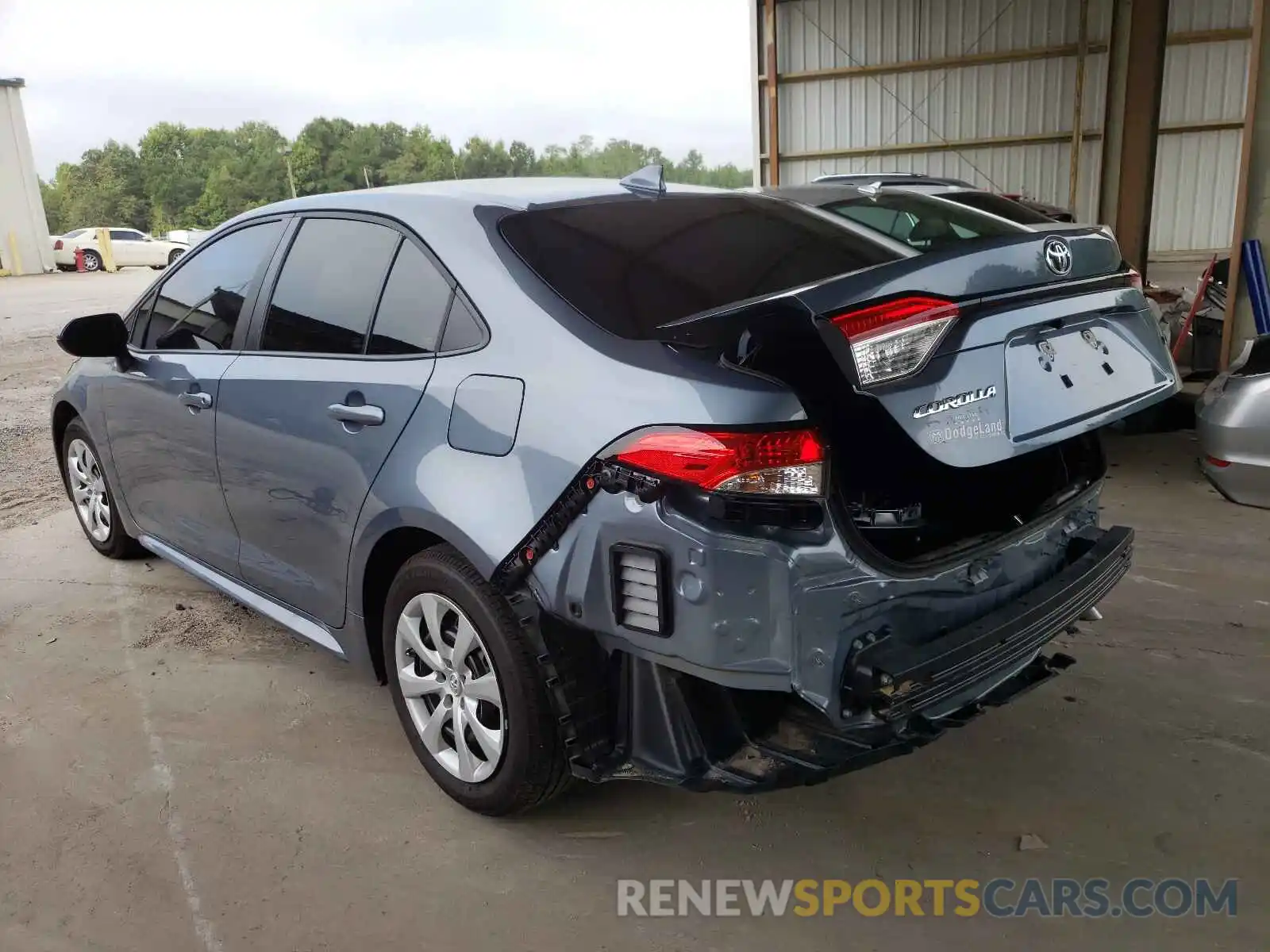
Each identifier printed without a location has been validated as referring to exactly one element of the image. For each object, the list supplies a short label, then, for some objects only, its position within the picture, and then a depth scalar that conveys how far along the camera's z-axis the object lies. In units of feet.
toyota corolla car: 6.25
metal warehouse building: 50.55
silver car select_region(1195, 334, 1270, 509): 14.88
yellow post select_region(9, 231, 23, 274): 96.99
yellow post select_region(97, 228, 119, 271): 100.46
